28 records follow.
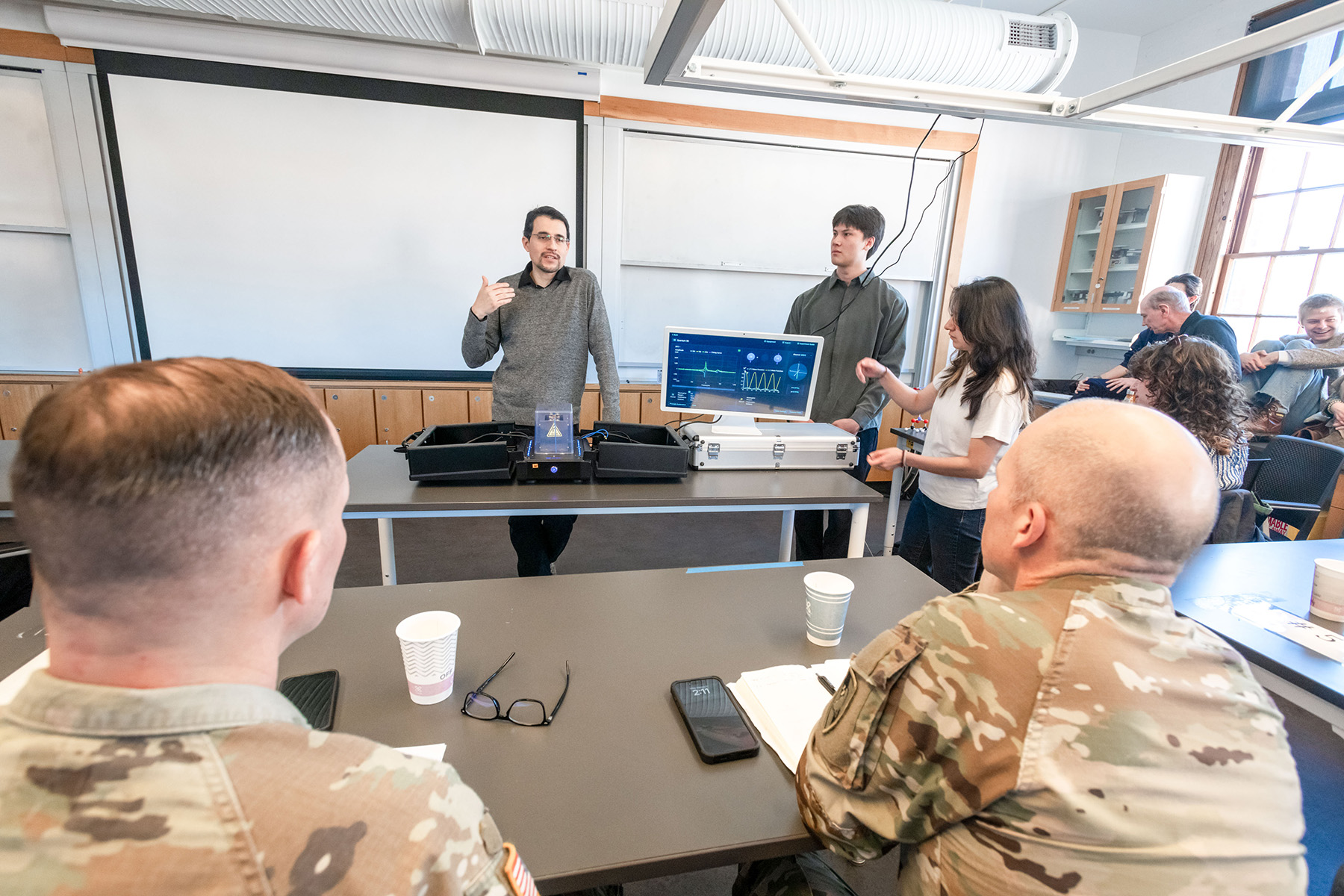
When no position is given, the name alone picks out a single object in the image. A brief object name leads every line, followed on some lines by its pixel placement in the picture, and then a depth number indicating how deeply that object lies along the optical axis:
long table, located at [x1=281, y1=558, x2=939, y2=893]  0.77
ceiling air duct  2.91
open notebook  0.94
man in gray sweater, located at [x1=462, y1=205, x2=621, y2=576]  2.47
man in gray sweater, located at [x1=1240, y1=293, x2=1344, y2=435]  3.44
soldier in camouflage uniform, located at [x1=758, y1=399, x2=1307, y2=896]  0.61
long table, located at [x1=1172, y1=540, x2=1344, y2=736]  1.17
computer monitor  2.18
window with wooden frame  3.76
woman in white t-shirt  1.85
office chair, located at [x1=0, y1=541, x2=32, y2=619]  1.63
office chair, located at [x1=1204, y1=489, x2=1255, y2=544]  1.98
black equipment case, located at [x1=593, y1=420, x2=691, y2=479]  2.04
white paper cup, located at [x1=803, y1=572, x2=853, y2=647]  1.17
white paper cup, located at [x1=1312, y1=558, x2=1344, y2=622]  1.35
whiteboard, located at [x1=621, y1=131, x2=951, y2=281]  4.16
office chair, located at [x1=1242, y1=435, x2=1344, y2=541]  2.50
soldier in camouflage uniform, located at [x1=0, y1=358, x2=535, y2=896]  0.42
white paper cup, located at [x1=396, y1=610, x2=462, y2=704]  0.96
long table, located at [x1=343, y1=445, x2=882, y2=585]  1.85
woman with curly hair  1.91
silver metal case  2.24
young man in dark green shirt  2.67
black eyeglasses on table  0.96
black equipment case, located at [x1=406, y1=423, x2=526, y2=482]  1.94
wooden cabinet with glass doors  4.26
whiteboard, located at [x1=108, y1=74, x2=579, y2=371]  3.61
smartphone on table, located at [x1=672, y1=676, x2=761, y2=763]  0.91
